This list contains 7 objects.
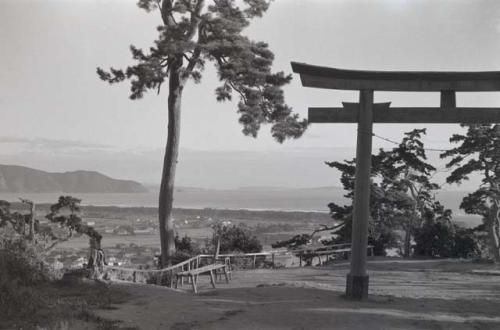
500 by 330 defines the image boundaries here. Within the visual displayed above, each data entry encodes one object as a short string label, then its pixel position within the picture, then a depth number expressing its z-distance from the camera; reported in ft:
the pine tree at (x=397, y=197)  67.82
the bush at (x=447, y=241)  67.10
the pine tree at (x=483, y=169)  59.21
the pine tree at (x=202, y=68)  49.93
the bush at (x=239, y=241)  60.39
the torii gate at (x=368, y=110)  28.07
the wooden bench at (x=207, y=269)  34.19
